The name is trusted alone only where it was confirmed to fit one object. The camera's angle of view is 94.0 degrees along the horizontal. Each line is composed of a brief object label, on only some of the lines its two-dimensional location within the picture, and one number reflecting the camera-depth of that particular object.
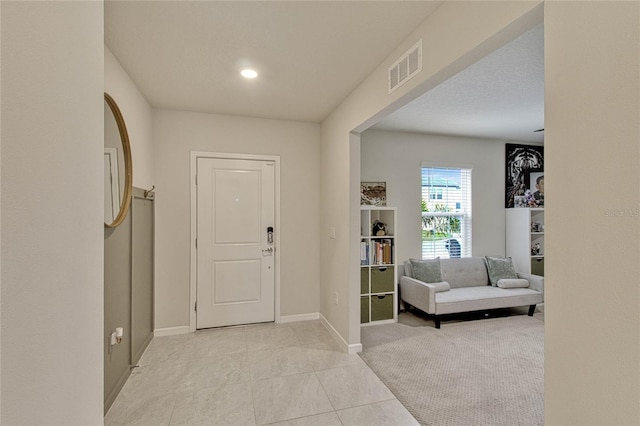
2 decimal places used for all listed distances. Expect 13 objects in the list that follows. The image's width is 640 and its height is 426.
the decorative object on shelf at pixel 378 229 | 3.82
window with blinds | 4.57
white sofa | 3.60
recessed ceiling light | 2.46
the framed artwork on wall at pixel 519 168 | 4.91
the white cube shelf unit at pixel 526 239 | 4.54
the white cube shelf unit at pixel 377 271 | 3.70
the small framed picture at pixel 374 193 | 4.21
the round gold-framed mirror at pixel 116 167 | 2.08
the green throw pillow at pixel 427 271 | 3.99
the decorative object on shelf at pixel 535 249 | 4.64
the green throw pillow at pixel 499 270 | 4.29
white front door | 3.49
